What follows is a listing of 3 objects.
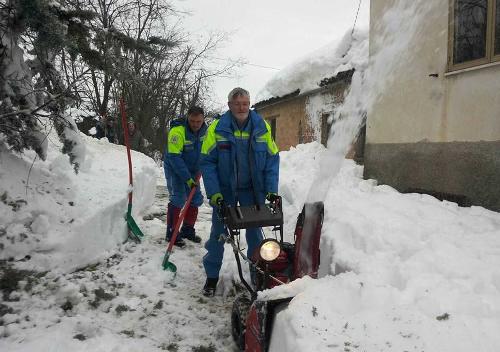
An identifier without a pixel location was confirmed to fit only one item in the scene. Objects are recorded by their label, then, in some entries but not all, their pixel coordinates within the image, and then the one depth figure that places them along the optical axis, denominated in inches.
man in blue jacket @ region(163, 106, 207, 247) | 210.8
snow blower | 94.3
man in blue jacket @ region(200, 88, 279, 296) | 143.1
